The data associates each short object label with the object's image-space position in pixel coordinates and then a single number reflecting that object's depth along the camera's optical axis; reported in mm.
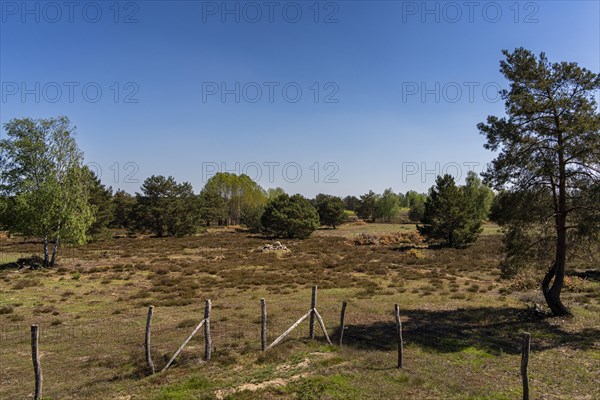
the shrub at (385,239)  62438
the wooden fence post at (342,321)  13805
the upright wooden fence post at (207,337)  11752
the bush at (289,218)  72125
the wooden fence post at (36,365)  9428
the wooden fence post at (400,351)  11680
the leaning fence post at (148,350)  11008
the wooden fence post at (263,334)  12616
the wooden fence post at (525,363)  8672
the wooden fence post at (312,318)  14258
